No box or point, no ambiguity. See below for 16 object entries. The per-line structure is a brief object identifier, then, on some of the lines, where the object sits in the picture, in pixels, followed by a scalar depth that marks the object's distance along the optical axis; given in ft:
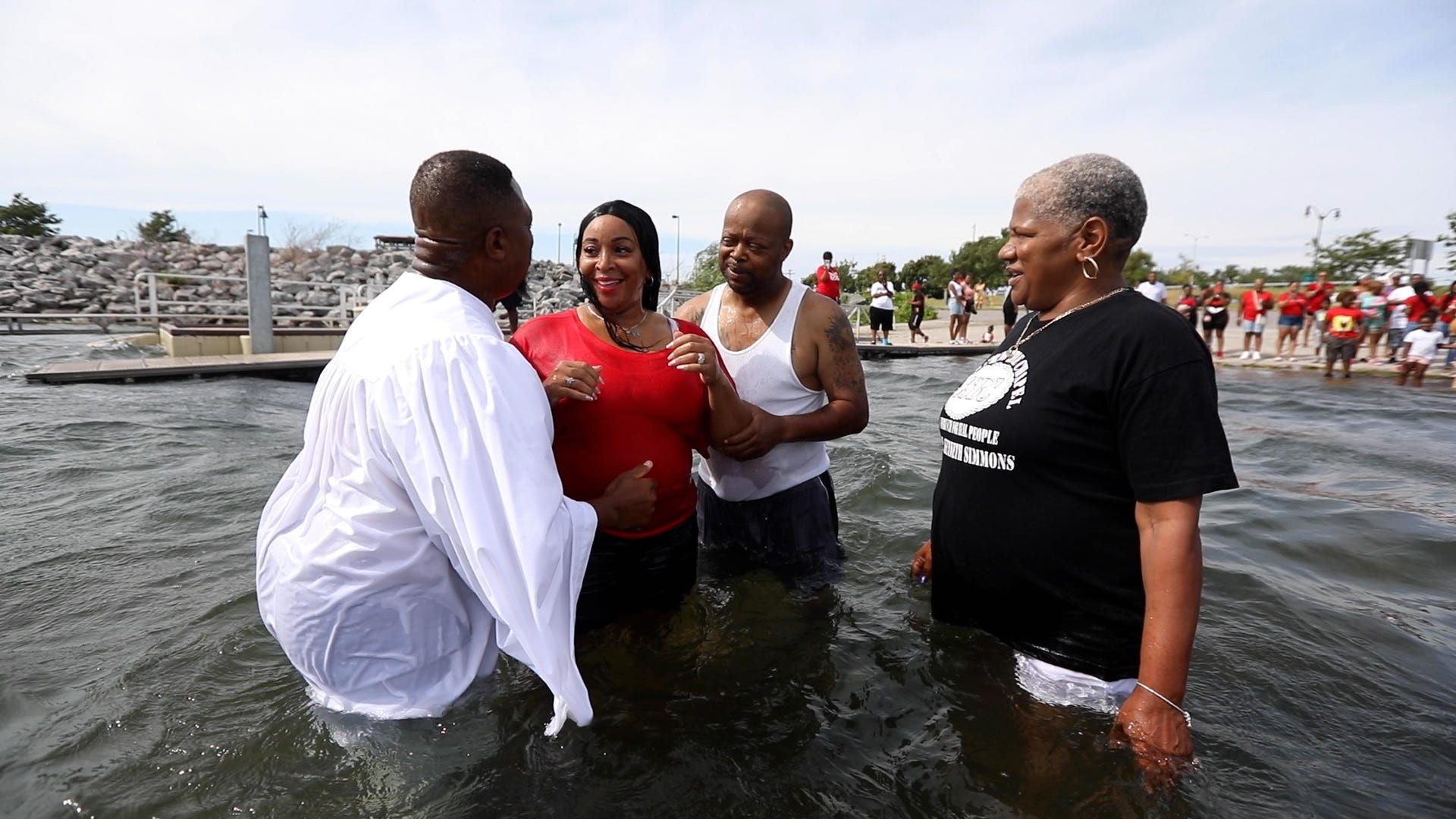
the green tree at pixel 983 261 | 213.05
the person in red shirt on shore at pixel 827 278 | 47.34
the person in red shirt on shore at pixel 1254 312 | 56.39
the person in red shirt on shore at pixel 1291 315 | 56.03
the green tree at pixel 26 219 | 124.16
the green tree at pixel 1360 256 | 142.82
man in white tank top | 10.39
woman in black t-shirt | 6.24
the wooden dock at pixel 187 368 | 33.60
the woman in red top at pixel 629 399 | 8.32
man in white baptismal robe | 5.81
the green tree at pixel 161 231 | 145.07
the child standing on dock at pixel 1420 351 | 42.83
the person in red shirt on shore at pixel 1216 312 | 57.06
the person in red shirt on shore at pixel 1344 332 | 46.44
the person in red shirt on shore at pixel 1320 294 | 55.28
